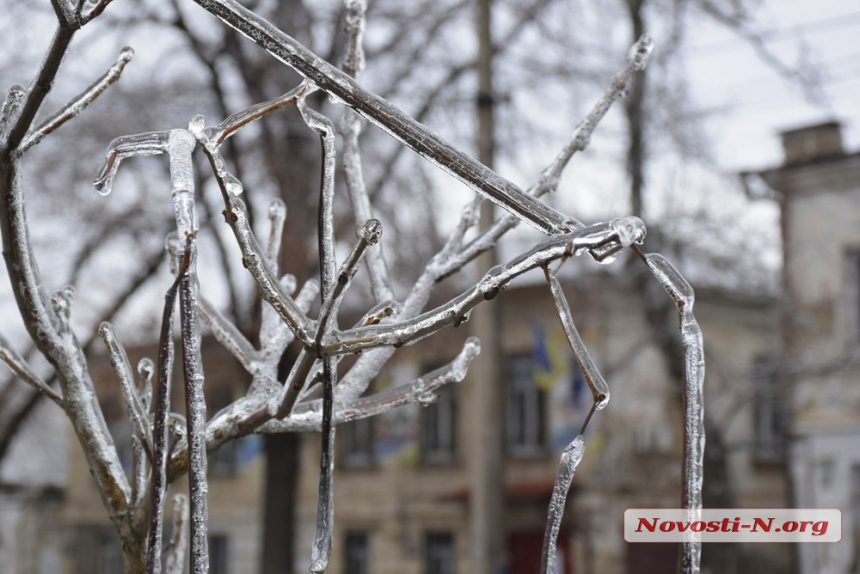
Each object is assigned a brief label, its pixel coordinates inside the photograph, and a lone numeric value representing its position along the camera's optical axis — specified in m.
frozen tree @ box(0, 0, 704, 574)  1.48
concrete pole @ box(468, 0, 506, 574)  7.85
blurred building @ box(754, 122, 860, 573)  13.46
